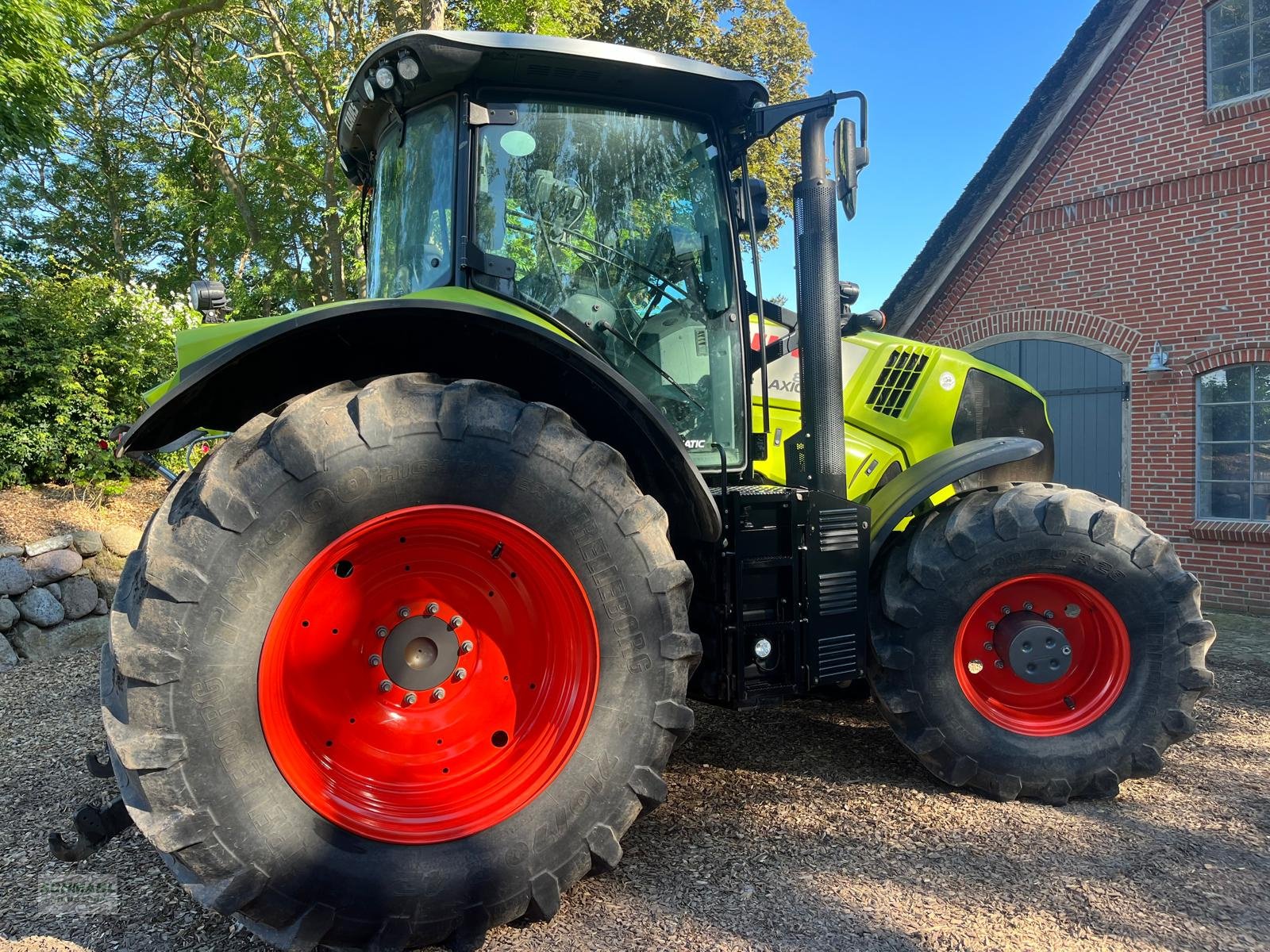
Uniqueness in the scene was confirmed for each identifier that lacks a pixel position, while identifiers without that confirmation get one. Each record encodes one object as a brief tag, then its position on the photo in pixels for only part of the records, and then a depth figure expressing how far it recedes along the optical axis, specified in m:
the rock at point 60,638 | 5.76
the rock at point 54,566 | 5.88
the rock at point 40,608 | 5.78
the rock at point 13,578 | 5.68
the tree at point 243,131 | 9.98
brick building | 7.69
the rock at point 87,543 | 6.18
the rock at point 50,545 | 5.93
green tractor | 1.93
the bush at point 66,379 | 7.62
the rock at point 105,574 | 6.16
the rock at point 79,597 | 5.96
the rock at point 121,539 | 6.35
